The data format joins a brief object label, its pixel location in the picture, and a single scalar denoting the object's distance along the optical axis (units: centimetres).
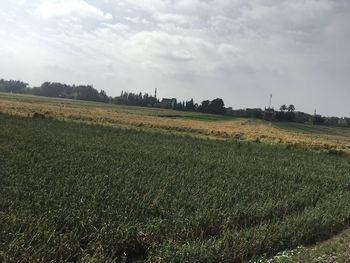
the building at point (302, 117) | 15188
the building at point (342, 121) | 17844
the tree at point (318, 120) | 14925
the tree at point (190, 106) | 16688
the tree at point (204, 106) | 16362
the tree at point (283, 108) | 16520
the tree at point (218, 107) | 16175
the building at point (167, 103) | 17055
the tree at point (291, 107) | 16695
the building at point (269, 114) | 13646
